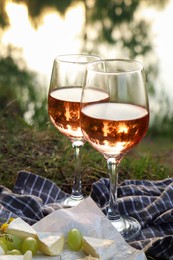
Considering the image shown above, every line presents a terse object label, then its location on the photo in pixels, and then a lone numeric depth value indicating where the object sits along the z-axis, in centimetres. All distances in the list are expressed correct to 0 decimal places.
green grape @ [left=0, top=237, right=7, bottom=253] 84
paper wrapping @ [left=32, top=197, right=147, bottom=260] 92
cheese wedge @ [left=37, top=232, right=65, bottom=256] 86
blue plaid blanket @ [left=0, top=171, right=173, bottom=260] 97
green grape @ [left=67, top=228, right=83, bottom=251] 88
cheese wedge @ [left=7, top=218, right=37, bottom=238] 87
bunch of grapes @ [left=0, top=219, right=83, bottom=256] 85
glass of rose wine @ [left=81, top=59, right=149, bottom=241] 92
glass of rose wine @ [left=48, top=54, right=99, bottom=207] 101
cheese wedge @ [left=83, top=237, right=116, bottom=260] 86
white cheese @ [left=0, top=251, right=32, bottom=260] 81
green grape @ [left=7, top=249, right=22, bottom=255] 84
